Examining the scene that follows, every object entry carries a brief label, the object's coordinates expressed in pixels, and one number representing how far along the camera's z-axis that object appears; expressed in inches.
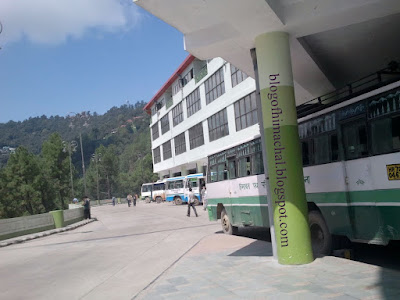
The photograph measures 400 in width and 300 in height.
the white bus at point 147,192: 2214.4
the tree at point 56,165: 2114.9
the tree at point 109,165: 3907.0
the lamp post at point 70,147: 2030.0
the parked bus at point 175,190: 1611.7
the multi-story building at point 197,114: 1227.9
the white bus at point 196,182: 1431.3
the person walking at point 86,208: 1228.8
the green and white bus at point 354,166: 250.1
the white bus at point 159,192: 2020.2
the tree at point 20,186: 1769.2
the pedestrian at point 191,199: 920.6
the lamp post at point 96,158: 3747.5
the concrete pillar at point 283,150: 289.6
